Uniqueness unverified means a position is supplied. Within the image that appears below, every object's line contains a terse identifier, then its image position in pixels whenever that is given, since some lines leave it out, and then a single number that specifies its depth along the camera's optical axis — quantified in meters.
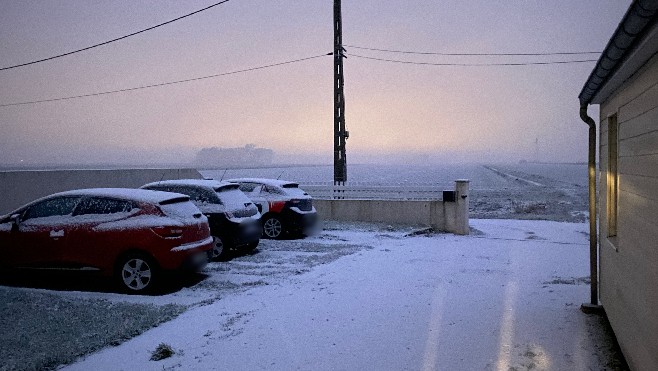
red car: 7.28
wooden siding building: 3.43
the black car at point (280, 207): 12.77
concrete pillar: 14.39
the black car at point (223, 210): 9.73
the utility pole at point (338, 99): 17.67
